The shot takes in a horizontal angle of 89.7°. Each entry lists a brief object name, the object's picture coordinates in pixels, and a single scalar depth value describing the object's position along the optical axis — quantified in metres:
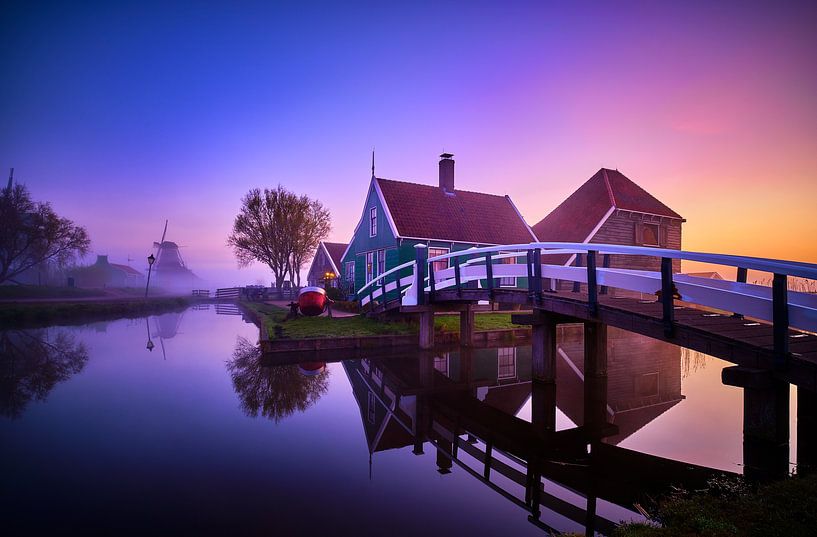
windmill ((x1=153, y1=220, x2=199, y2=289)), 87.75
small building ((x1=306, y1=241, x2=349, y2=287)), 35.19
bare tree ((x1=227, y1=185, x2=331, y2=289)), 37.66
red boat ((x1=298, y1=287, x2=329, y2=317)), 20.20
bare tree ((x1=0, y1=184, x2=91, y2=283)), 35.28
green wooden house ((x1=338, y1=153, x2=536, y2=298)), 21.64
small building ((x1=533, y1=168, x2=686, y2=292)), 23.12
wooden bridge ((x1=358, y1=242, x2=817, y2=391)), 5.13
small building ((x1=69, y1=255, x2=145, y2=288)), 66.02
